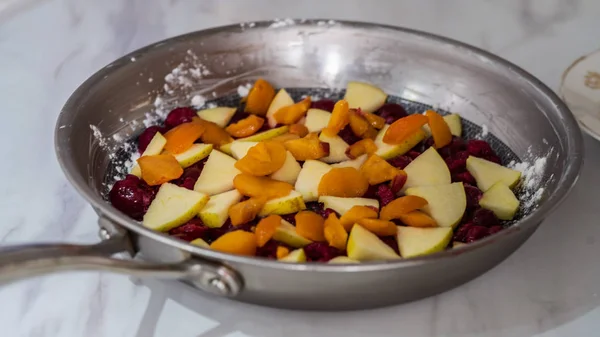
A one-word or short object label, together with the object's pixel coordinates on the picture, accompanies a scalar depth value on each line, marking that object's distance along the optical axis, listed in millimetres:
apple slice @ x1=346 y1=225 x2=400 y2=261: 847
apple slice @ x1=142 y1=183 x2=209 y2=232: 940
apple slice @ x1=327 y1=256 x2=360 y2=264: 838
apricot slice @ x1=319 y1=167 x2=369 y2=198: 999
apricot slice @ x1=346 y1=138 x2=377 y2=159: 1107
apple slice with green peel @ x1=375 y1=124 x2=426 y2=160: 1109
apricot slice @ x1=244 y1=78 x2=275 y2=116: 1242
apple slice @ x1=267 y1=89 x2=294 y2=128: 1230
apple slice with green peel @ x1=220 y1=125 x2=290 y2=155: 1127
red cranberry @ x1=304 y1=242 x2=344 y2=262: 875
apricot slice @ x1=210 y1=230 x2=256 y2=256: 841
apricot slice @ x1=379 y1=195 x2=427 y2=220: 941
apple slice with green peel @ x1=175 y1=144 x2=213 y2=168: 1098
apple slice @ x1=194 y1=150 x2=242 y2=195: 1023
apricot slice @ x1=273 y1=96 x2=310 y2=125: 1201
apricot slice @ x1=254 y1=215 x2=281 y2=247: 871
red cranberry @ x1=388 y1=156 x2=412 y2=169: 1087
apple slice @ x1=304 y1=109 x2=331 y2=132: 1181
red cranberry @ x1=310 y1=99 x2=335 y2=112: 1229
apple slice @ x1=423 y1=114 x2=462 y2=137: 1174
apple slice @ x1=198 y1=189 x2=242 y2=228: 958
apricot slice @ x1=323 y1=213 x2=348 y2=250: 885
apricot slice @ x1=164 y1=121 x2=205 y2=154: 1115
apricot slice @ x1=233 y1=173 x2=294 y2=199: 984
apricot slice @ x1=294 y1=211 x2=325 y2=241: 899
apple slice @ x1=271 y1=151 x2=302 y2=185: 1038
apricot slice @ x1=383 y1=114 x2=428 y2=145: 1114
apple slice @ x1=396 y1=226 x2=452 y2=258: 872
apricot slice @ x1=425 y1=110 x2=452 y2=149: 1118
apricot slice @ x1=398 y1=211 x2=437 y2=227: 924
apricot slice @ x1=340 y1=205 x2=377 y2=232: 916
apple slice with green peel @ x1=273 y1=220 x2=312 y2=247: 895
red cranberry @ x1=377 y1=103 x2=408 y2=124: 1201
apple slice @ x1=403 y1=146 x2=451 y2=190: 1034
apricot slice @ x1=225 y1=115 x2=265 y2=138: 1178
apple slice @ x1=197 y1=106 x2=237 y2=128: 1215
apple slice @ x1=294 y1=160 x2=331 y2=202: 1009
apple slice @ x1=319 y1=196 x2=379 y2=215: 961
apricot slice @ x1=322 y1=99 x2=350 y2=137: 1130
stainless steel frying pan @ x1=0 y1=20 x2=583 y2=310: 741
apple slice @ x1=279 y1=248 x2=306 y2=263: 844
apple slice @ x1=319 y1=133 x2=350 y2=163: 1111
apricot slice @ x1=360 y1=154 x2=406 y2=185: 1028
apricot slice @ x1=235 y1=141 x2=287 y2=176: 1016
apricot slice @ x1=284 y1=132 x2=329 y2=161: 1091
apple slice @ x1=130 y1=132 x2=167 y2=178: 1110
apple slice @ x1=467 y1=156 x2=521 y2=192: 1038
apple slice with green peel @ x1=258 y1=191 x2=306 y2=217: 968
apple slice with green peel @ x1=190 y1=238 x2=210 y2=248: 868
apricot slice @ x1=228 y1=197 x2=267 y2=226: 942
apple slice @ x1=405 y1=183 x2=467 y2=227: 946
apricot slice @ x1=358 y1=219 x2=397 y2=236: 905
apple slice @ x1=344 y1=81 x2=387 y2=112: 1231
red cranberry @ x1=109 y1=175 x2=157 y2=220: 997
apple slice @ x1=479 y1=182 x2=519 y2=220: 973
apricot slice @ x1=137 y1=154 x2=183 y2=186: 1044
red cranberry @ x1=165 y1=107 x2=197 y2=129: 1190
